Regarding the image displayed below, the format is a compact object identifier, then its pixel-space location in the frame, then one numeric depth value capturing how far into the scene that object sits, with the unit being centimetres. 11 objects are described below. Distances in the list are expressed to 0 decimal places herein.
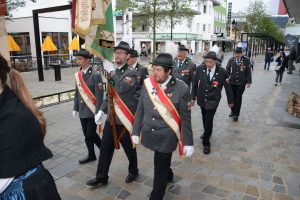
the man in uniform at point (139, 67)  452
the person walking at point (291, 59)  1900
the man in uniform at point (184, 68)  645
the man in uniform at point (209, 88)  538
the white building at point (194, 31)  4791
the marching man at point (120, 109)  387
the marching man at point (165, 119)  339
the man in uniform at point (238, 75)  754
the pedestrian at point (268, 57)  2186
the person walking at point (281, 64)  1380
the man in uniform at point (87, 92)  443
